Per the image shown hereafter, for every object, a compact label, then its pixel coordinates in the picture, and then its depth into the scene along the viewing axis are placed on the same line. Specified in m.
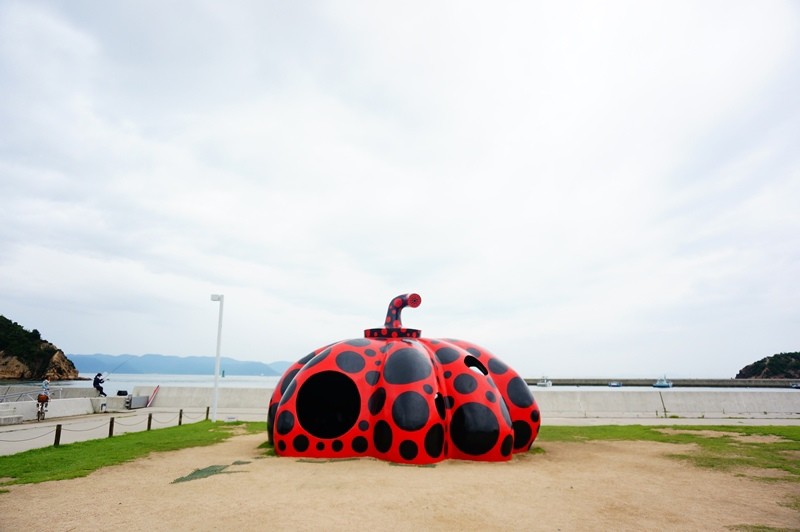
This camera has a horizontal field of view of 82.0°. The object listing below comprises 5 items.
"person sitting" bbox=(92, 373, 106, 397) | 29.47
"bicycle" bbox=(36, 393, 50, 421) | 21.61
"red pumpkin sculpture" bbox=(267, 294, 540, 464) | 11.12
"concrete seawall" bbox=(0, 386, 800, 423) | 25.48
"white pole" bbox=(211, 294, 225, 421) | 21.98
